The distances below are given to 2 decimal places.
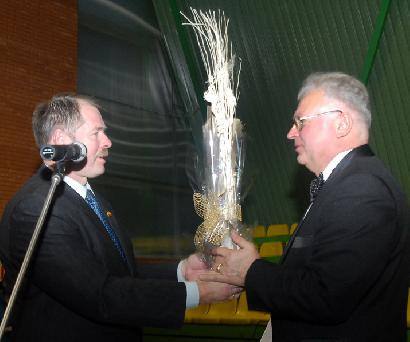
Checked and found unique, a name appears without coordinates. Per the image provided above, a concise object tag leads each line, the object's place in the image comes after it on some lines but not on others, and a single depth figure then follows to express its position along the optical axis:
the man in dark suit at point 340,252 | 1.82
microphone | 1.88
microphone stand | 1.69
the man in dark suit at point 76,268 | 2.10
